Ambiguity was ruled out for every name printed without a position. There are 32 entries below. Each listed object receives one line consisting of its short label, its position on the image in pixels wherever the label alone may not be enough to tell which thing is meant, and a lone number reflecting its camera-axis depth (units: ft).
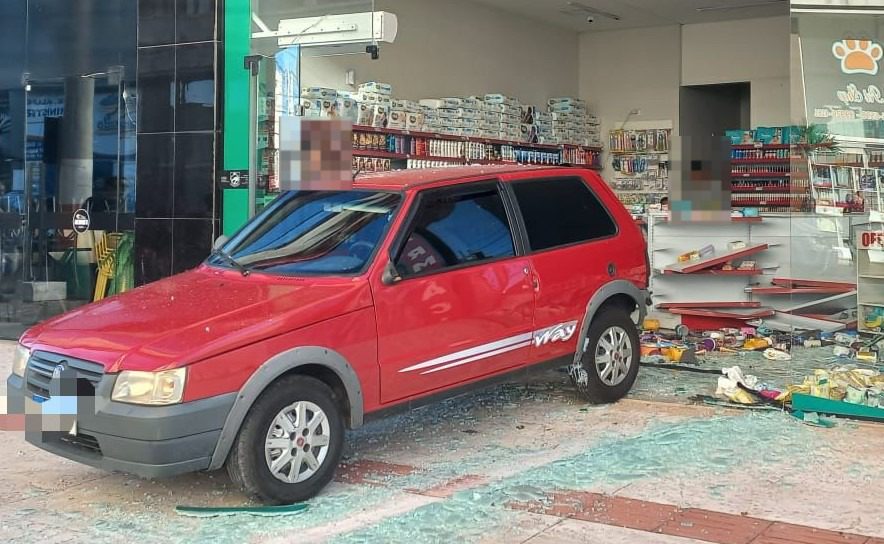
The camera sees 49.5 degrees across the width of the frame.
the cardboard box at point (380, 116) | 39.23
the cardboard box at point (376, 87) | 39.01
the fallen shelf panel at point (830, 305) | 32.12
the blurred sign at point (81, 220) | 35.94
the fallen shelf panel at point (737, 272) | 33.32
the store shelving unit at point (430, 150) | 38.73
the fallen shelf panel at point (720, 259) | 33.45
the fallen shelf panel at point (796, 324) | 32.45
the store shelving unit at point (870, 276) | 31.17
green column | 32.07
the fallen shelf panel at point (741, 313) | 33.45
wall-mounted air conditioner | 29.99
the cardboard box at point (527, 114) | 51.11
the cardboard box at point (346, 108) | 34.50
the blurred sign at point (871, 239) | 31.12
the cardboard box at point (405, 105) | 40.86
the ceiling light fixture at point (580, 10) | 53.31
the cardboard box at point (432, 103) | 44.13
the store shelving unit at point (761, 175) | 52.65
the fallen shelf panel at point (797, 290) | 32.27
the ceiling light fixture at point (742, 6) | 52.39
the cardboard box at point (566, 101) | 57.47
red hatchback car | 14.90
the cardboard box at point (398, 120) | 40.34
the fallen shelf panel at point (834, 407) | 20.95
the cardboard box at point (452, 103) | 44.80
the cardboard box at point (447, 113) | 44.29
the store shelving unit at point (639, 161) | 57.52
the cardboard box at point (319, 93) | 33.55
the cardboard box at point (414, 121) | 41.32
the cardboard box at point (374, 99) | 38.81
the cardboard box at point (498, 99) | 47.87
